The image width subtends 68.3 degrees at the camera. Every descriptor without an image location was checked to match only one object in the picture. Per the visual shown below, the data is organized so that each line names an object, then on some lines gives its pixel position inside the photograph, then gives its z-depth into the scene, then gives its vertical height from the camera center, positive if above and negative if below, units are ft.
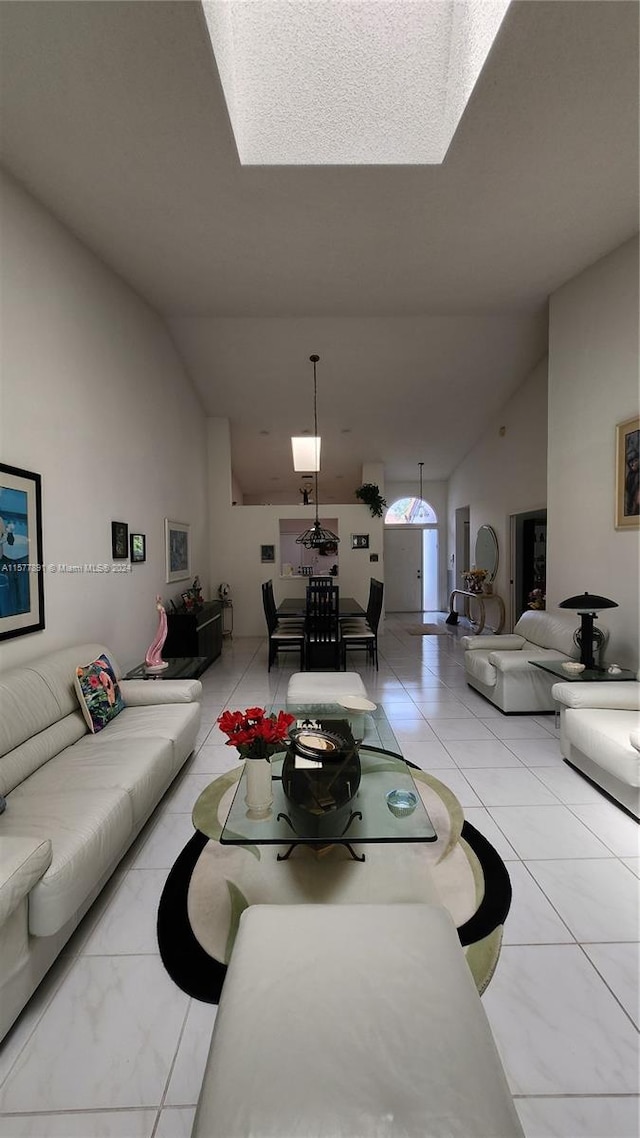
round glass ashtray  6.14 -3.28
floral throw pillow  8.87 -2.59
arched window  32.81 +3.15
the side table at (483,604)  23.61 -2.40
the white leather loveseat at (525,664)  12.78 -2.99
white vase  6.20 -3.03
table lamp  11.03 -1.48
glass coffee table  5.61 -3.32
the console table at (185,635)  16.88 -2.66
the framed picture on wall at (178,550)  17.38 +0.43
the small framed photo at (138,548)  13.84 +0.41
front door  32.42 -0.42
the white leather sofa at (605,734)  7.91 -3.21
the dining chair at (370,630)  18.40 -2.90
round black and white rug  5.50 -4.52
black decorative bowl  6.44 -3.18
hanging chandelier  19.07 +0.96
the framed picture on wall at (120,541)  12.63 +0.57
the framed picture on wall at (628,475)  11.17 +1.97
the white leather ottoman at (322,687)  11.25 -3.20
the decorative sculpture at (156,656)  12.64 -2.55
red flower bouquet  6.13 -2.24
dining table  18.88 -2.05
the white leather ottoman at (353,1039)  2.72 -3.20
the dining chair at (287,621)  18.81 -2.90
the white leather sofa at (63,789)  4.69 -3.21
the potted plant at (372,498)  25.53 +3.32
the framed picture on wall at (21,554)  8.23 +0.16
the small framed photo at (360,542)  26.04 +0.95
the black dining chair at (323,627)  17.21 -2.47
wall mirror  24.34 +0.36
